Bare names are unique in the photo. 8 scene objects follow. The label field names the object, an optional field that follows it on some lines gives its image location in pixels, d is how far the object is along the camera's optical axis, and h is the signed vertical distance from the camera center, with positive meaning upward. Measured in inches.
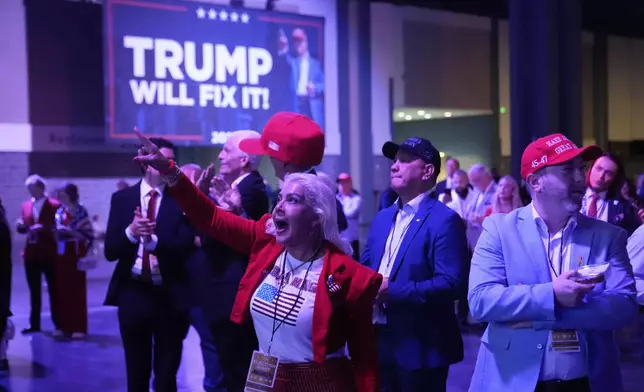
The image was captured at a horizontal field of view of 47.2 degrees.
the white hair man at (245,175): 144.3 +2.4
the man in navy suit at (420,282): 116.5 -15.7
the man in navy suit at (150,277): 150.3 -18.4
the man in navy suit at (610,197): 220.4 -4.8
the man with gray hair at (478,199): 308.2 -7.2
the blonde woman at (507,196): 269.9 -4.9
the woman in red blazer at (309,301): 92.6 -14.8
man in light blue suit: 90.7 -13.6
